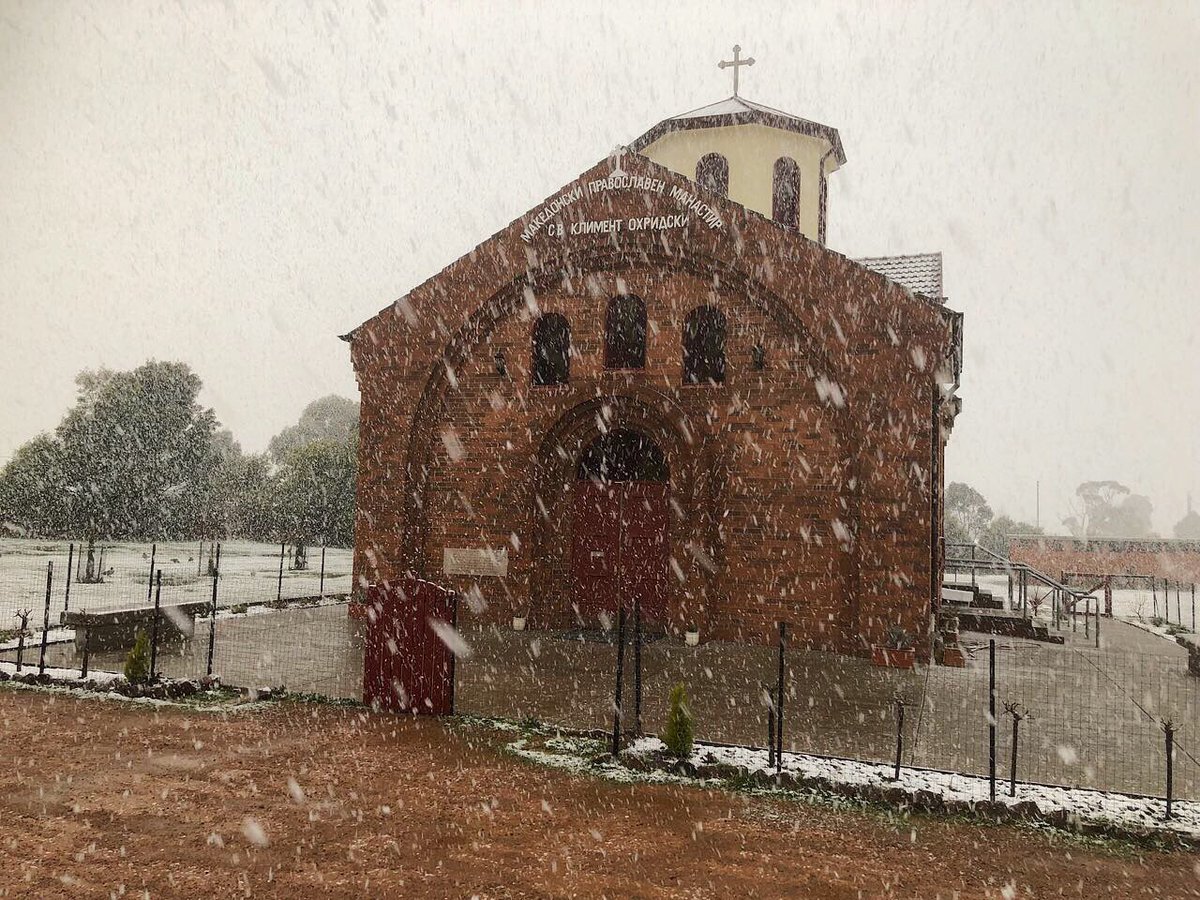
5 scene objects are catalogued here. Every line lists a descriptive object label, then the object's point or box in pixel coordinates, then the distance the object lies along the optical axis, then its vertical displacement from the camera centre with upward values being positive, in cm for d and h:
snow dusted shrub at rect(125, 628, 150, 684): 977 -196
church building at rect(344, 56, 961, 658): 1391 +199
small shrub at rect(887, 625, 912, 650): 1301 -165
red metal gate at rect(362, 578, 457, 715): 920 -156
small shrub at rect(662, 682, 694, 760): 759 -192
